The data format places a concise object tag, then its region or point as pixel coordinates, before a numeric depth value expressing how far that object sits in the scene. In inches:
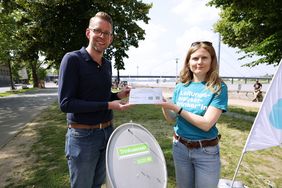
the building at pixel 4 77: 3169.3
